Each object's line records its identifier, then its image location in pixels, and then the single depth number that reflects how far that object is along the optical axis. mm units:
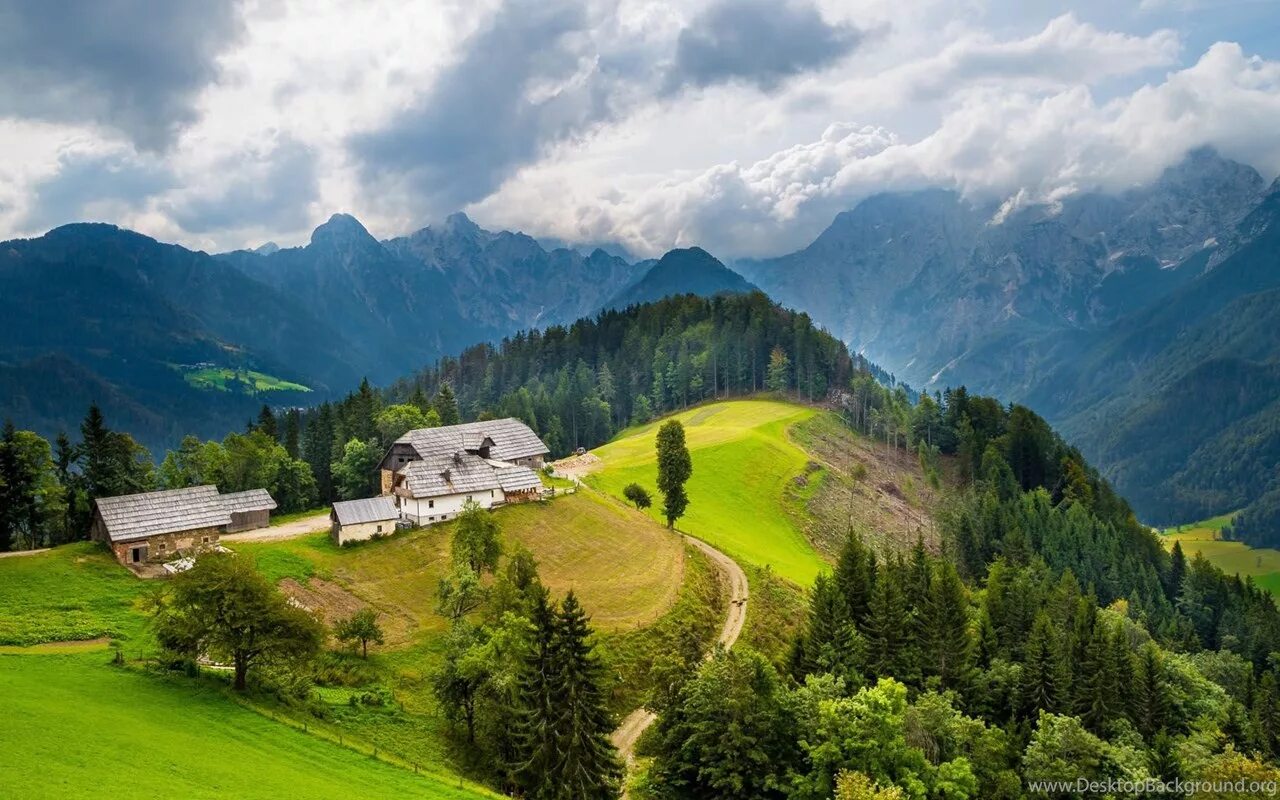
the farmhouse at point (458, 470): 79875
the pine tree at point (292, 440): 111562
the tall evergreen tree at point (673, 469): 90938
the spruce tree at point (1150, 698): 65438
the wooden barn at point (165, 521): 65938
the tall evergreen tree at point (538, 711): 44250
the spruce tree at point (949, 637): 65562
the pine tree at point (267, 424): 115438
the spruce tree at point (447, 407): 135500
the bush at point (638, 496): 97125
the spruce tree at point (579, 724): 43812
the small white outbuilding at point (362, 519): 73875
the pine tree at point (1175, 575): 134875
